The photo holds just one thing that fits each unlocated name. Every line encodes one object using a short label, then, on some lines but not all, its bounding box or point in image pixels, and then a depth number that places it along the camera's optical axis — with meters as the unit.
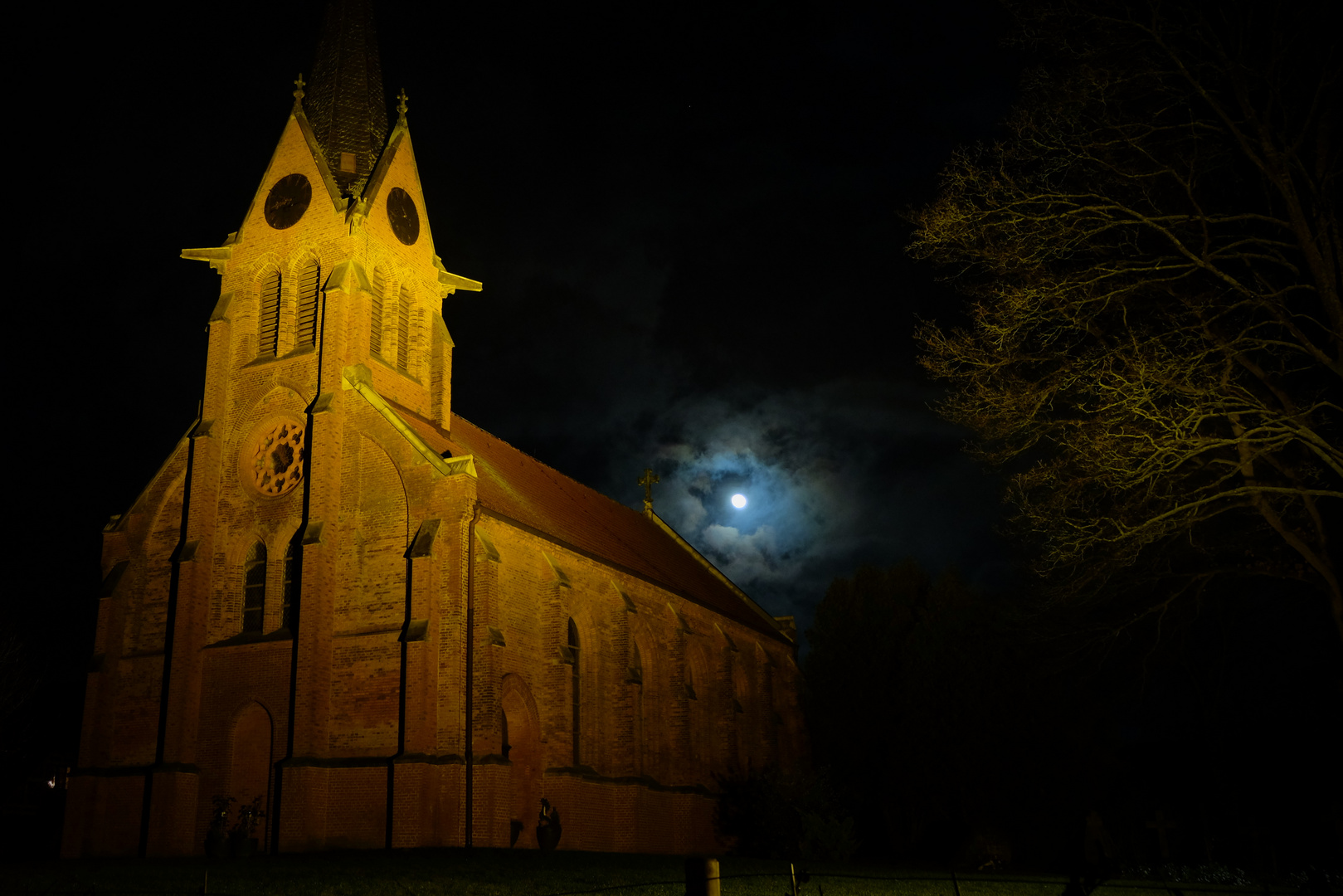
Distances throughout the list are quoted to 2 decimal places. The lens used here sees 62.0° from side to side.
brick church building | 24.47
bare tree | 14.77
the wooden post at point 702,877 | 7.38
